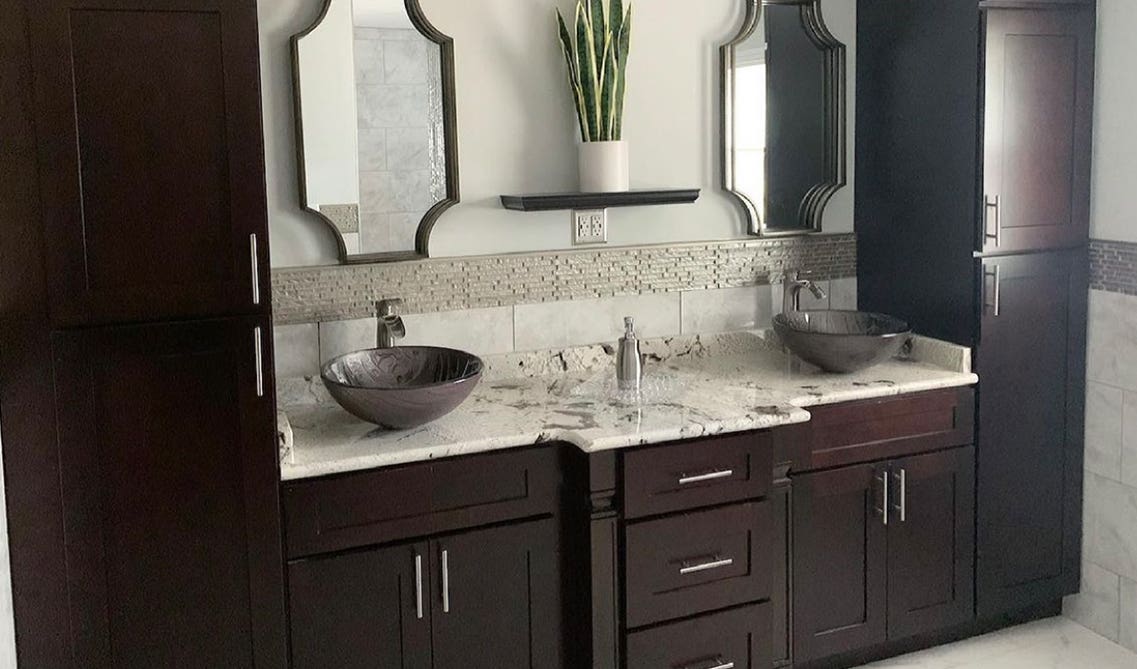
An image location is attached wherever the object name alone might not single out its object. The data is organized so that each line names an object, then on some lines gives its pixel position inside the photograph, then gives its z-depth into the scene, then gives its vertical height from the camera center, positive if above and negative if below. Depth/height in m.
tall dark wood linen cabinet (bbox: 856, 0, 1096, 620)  3.26 -0.06
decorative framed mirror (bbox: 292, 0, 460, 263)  3.02 +0.22
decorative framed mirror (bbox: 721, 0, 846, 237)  3.51 +0.26
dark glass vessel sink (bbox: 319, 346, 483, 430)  2.69 -0.40
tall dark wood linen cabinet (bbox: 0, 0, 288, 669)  2.24 -0.21
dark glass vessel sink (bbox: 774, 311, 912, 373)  3.21 -0.37
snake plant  3.21 +0.38
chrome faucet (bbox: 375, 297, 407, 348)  3.06 -0.29
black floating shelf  3.15 +0.02
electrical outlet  3.37 -0.05
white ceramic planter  3.23 +0.11
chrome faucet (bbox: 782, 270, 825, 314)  3.55 -0.25
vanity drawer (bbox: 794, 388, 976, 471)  3.11 -0.60
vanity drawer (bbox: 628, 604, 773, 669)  2.85 -1.04
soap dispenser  3.16 -0.39
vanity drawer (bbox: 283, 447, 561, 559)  2.58 -0.63
